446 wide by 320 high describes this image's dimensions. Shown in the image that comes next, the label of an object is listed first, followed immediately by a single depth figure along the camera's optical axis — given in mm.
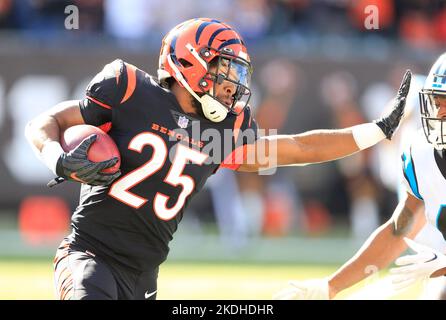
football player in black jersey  8109
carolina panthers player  8367
